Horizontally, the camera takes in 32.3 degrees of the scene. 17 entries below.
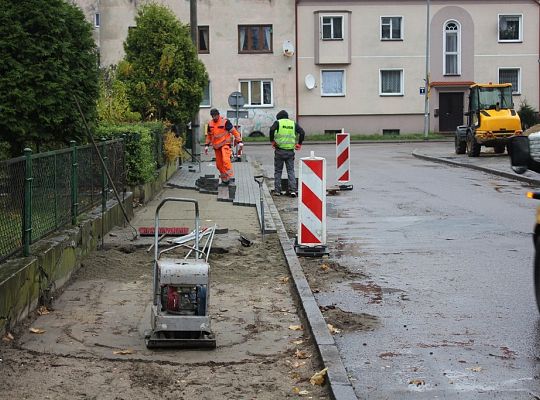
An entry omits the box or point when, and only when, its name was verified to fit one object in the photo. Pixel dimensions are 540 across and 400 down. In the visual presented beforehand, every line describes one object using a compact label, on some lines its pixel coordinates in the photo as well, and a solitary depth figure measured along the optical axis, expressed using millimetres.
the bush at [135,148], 15672
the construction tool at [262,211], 13594
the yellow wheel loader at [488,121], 31859
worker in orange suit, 20500
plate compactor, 7227
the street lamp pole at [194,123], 27786
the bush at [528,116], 47969
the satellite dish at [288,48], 49781
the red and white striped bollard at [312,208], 11656
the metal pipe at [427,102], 48938
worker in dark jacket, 20125
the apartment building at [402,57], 50688
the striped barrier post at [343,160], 21094
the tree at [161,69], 23969
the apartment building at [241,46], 50219
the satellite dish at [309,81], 50344
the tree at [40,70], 11133
